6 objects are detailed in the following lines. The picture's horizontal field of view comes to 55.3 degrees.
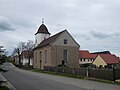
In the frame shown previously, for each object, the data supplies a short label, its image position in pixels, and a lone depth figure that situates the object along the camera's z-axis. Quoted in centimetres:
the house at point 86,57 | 4653
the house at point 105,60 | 3604
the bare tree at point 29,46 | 4214
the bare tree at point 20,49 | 4235
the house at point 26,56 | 4352
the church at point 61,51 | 2805
